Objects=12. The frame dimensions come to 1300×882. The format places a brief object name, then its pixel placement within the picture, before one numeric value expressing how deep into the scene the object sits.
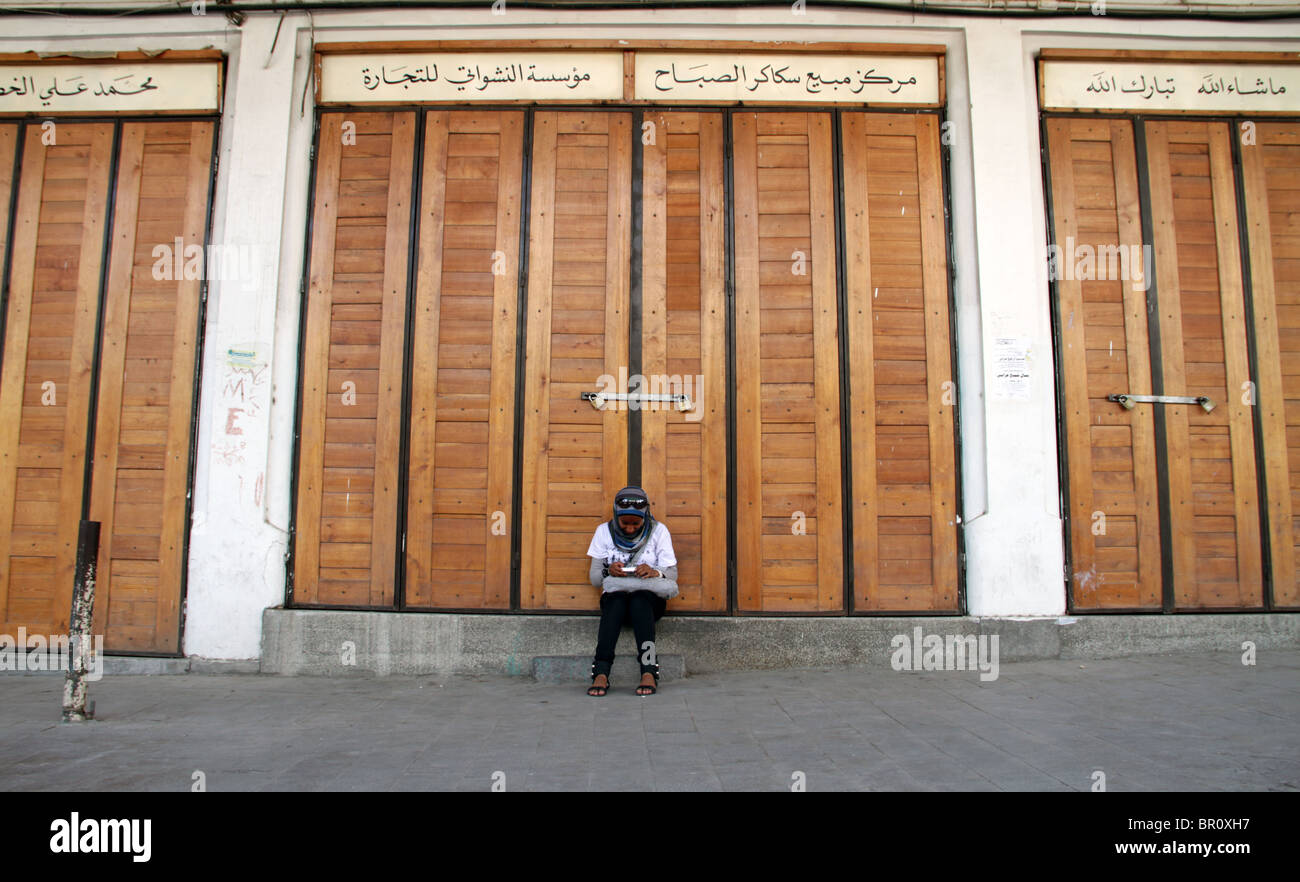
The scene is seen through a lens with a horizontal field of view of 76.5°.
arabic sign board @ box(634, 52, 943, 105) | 6.74
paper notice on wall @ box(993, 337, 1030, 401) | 6.39
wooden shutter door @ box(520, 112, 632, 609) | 6.33
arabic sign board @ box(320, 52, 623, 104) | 6.77
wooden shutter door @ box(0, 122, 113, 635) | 6.44
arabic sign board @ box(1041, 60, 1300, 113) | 6.76
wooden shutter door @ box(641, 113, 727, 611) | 6.33
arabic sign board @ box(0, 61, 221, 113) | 6.80
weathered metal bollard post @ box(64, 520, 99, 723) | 4.74
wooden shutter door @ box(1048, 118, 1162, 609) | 6.35
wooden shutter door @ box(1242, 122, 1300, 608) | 6.45
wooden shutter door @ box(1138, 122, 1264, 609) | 6.39
